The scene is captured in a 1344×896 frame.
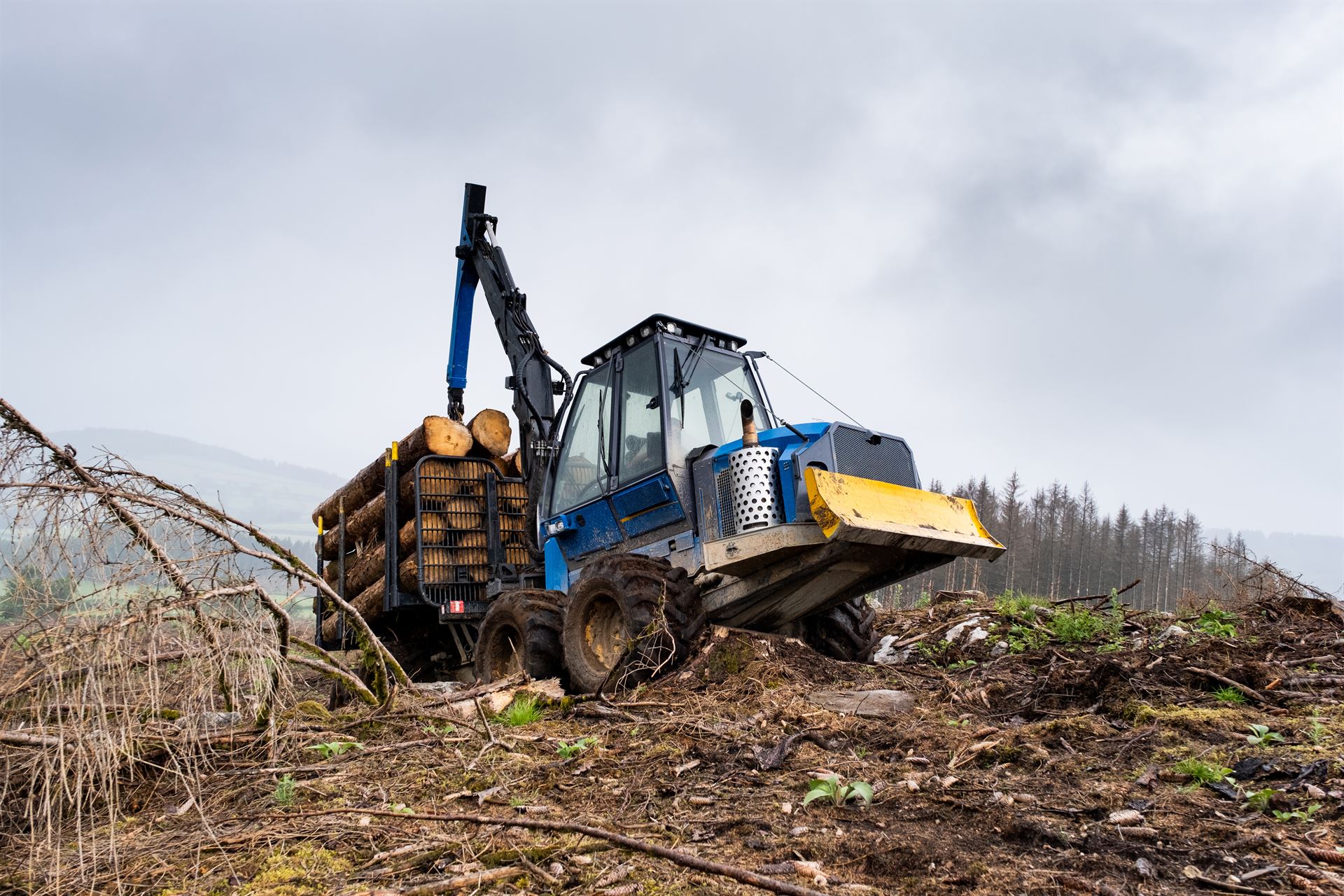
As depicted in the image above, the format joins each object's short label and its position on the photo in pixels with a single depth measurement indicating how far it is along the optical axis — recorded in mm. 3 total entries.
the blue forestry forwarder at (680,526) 6121
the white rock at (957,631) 8638
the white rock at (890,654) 8477
